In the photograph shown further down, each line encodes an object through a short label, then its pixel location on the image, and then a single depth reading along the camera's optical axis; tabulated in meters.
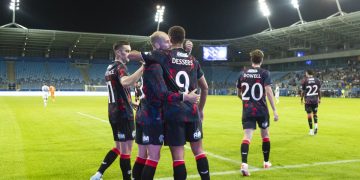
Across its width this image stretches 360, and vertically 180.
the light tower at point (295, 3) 48.83
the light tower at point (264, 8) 54.51
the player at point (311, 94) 13.20
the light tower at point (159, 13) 54.79
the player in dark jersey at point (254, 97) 7.32
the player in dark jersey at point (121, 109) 5.94
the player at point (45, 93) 29.12
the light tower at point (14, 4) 49.05
